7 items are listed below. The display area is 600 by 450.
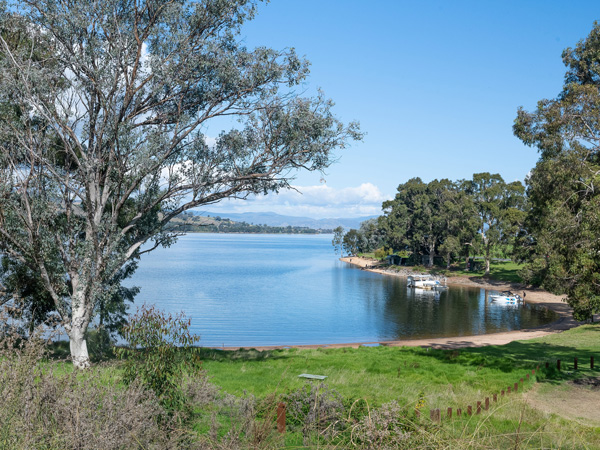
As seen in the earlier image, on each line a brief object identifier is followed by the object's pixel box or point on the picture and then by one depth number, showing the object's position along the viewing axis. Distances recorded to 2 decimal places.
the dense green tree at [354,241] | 138.99
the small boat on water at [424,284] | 69.81
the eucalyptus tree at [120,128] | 14.47
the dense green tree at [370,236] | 130.85
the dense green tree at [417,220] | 89.44
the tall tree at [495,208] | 72.62
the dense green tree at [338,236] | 155.25
